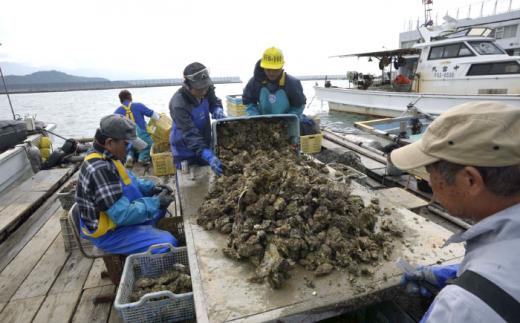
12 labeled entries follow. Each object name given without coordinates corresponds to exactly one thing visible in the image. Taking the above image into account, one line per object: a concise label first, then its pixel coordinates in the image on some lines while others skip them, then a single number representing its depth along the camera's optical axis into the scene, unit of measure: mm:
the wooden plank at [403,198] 3475
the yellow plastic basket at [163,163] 5527
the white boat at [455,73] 10867
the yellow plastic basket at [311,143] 5871
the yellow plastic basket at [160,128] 6146
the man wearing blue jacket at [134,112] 6160
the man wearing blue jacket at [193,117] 3598
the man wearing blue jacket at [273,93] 4368
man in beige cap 848
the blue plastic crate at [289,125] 3615
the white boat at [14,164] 5895
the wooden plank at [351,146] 6381
